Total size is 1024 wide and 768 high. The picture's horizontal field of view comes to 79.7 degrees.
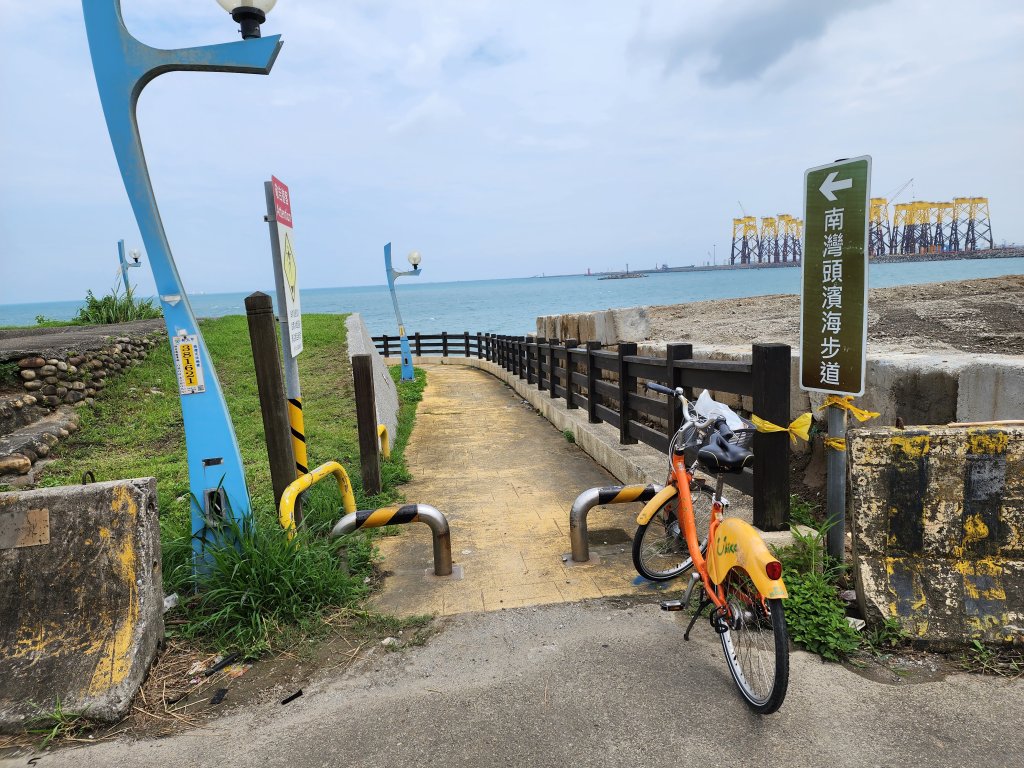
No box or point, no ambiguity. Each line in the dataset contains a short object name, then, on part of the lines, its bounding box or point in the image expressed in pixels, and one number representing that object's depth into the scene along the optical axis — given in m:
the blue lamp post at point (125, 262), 19.02
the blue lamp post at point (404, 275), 18.12
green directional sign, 3.25
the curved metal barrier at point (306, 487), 3.75
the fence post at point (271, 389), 3.96
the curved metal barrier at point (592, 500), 4.27
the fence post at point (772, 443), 3.76
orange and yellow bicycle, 2.46
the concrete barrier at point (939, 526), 2.99
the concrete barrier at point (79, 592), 2.85
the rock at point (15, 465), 6.68
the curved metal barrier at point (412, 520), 4.04
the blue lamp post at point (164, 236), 3.54
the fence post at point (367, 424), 5.90
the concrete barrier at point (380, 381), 9.14
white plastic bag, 3.03
